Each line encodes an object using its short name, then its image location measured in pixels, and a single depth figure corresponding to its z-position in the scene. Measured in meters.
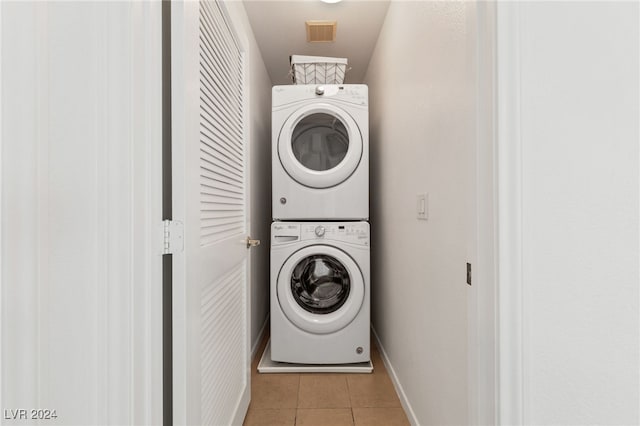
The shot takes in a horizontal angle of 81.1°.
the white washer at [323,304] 2.30
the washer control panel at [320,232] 2.32
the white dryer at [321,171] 2.35
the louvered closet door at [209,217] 0.94
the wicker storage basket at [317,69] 2.50
